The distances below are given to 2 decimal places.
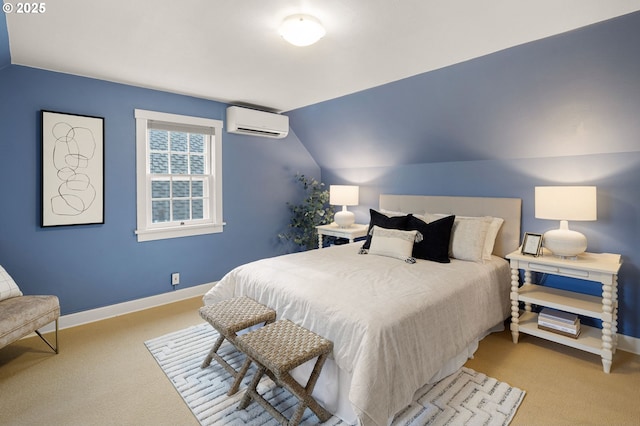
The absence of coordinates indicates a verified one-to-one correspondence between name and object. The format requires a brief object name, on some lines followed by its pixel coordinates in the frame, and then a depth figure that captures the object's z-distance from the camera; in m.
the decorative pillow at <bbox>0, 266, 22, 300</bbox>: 2.44
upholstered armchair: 2.16
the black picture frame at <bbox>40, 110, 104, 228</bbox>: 2.85
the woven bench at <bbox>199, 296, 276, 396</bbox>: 2.07
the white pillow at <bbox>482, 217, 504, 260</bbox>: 2.99
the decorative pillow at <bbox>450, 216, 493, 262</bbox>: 2.92
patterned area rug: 1.86
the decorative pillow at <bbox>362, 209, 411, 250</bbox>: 3.31
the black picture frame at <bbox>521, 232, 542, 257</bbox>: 2.73
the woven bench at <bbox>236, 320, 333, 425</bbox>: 1.70
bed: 1.72
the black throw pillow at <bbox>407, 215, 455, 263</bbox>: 2.93
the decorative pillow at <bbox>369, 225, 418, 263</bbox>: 2.98
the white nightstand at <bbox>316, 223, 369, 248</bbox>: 4.20
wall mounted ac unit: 3.92
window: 3.44
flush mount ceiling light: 1.98
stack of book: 2.54
